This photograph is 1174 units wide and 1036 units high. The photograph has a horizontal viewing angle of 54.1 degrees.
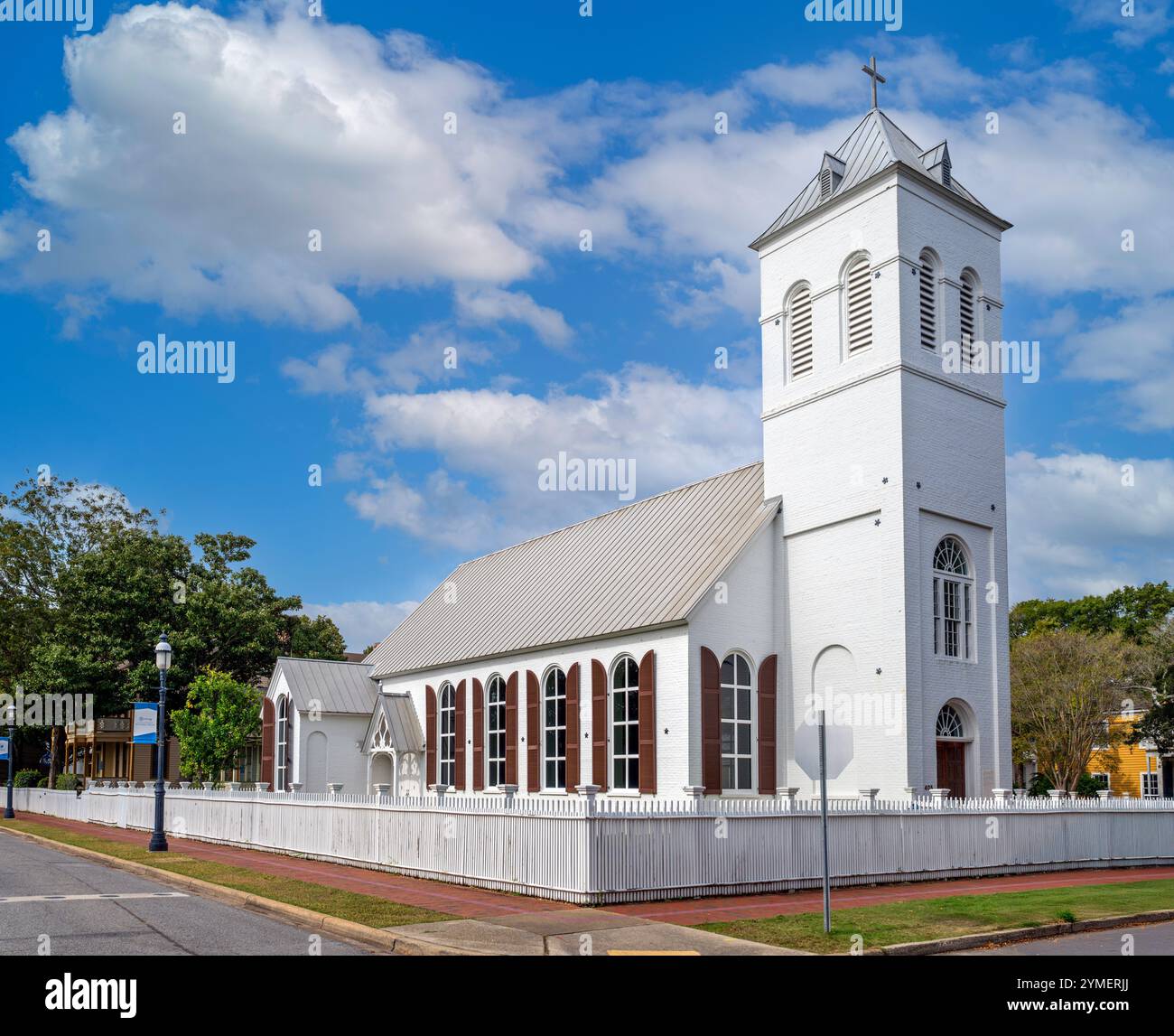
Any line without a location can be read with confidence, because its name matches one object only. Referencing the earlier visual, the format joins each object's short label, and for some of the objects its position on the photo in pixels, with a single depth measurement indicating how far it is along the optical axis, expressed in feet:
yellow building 198.80
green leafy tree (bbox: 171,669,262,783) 156.87
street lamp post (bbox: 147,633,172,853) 91.35
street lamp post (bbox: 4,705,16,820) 159.18
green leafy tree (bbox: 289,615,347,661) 202.80
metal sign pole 46.65
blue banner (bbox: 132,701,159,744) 110.42
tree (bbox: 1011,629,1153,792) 169.17
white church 90.99
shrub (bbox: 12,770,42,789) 213.25
